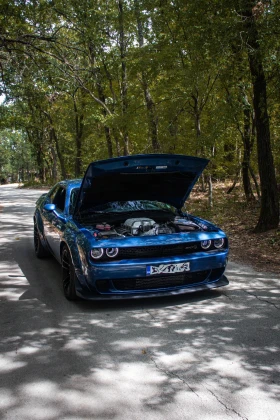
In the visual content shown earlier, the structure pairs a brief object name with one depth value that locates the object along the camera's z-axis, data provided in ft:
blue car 15.08
